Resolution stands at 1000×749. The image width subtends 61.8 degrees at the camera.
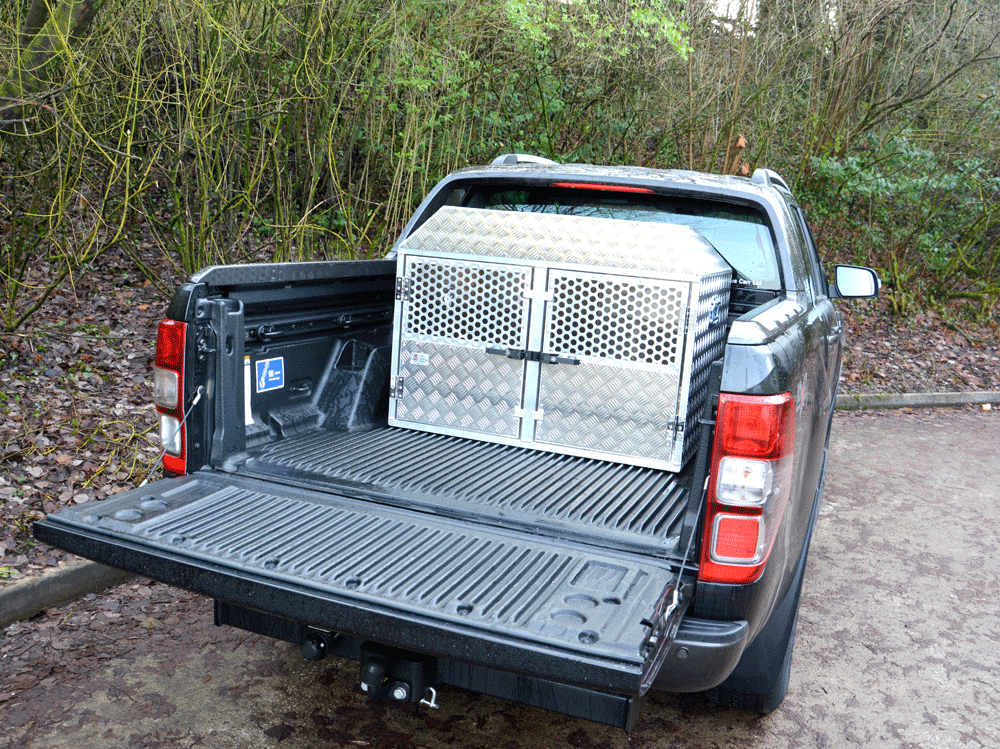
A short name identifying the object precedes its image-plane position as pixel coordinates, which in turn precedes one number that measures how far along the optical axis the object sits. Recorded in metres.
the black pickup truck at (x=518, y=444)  2.27
